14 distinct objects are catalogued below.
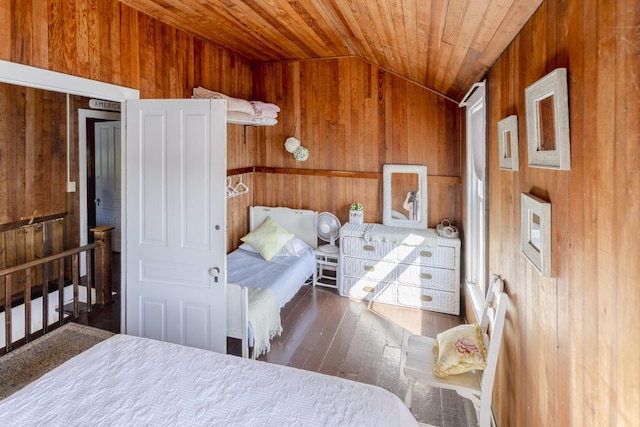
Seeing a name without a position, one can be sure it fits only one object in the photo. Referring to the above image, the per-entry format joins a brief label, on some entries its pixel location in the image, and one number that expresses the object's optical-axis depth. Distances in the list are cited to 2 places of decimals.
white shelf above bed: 3.66
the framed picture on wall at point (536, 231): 1.27
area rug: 2.36
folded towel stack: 3.40
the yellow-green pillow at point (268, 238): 4.12
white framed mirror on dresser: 4.16
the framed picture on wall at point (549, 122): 1.09
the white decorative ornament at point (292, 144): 4.48
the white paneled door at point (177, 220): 2.65
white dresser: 3.77
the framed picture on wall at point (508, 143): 1.71
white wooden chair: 1.88
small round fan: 4.45
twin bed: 2.75
